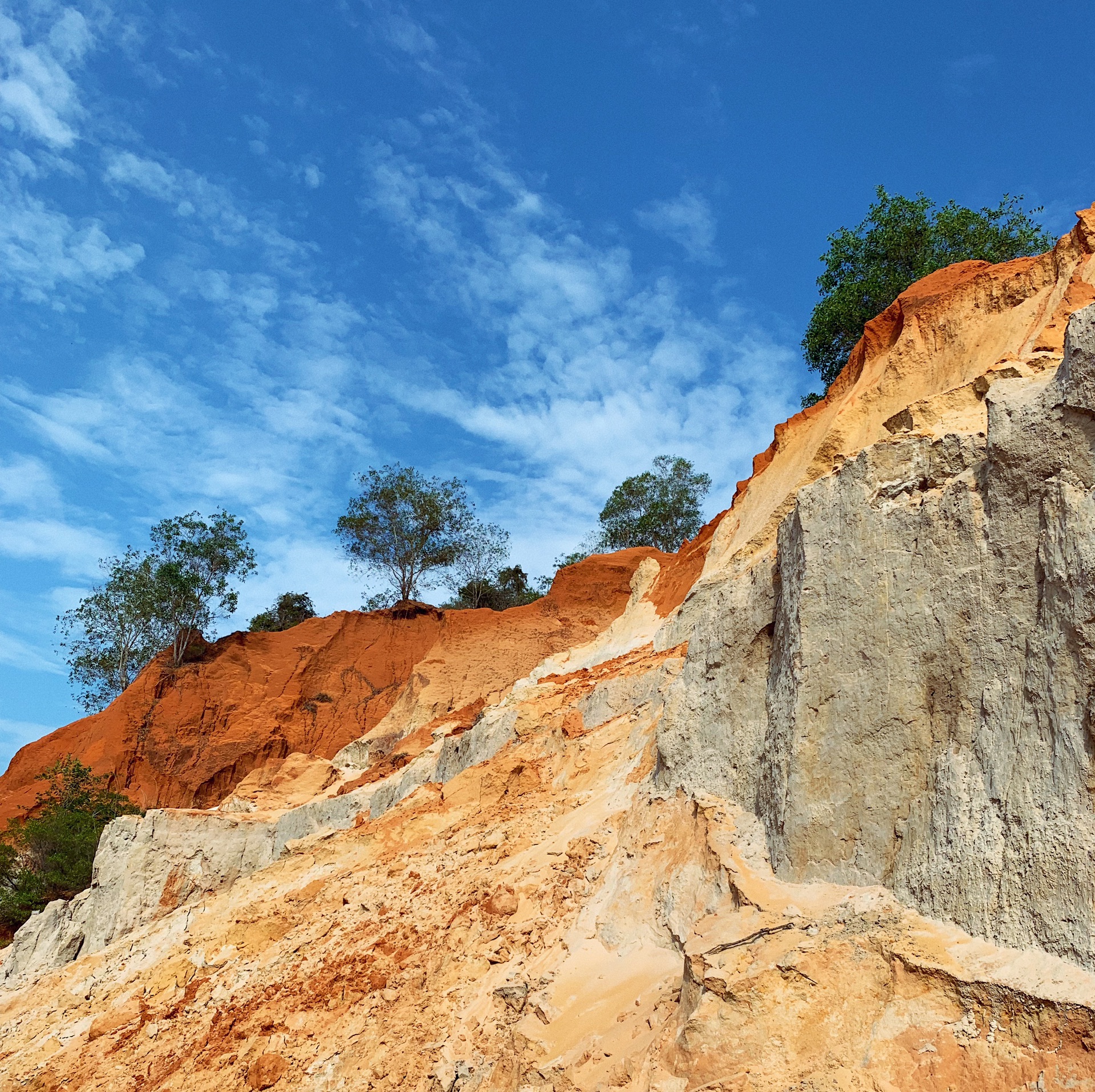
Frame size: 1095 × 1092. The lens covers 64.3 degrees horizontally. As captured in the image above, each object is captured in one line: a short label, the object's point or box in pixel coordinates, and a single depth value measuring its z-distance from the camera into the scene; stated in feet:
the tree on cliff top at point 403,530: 120.88
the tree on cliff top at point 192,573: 114.21
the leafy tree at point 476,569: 123.75
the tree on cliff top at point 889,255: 77.97
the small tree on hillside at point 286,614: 143.54
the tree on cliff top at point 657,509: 119.24
